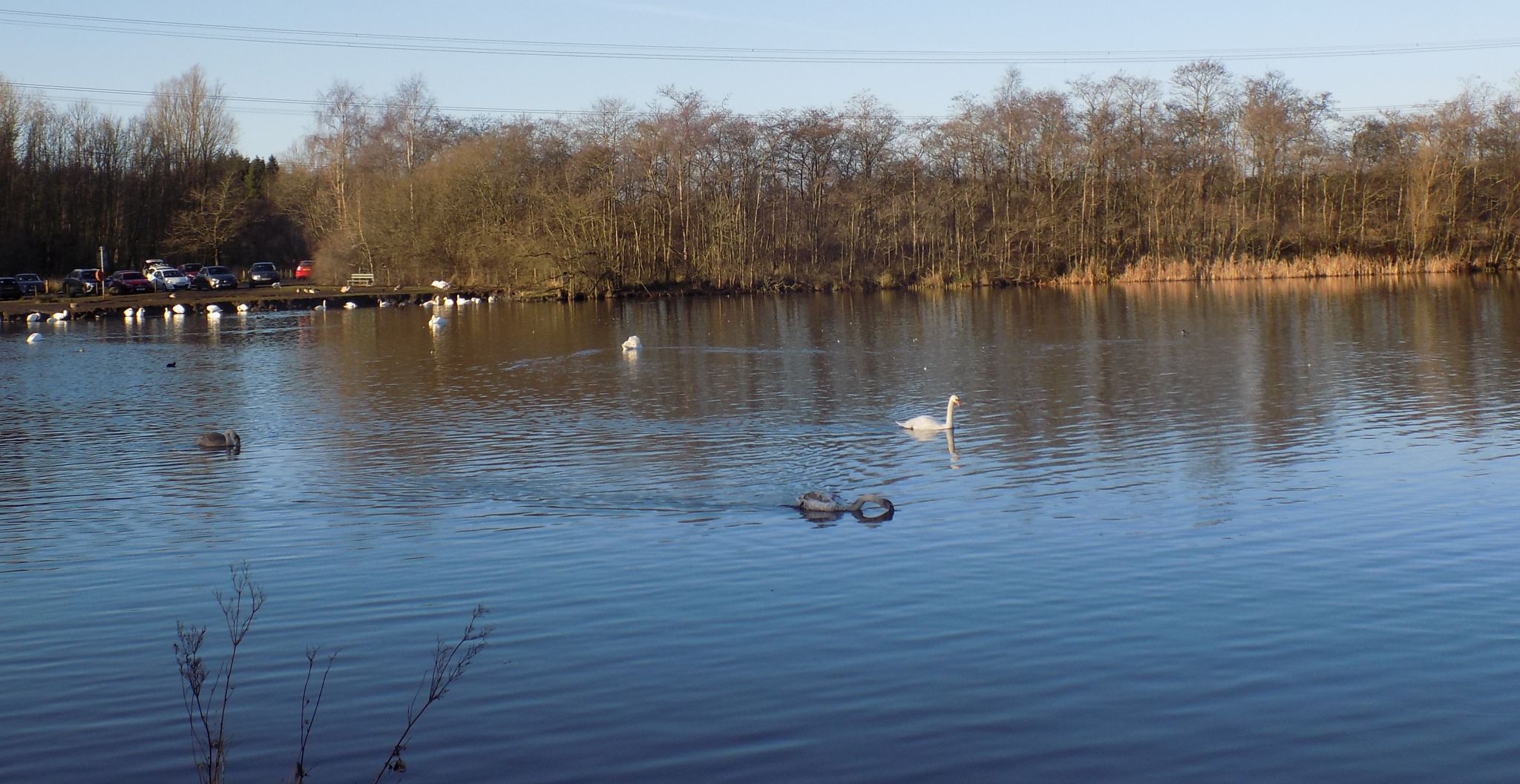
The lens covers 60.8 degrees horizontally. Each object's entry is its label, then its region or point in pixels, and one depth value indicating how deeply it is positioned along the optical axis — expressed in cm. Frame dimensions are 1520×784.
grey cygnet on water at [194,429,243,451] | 1889
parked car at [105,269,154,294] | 6650
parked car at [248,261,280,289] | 7519
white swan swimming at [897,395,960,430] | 1845
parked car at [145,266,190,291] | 6812
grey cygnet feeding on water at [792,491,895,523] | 1325
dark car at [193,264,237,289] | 7125
